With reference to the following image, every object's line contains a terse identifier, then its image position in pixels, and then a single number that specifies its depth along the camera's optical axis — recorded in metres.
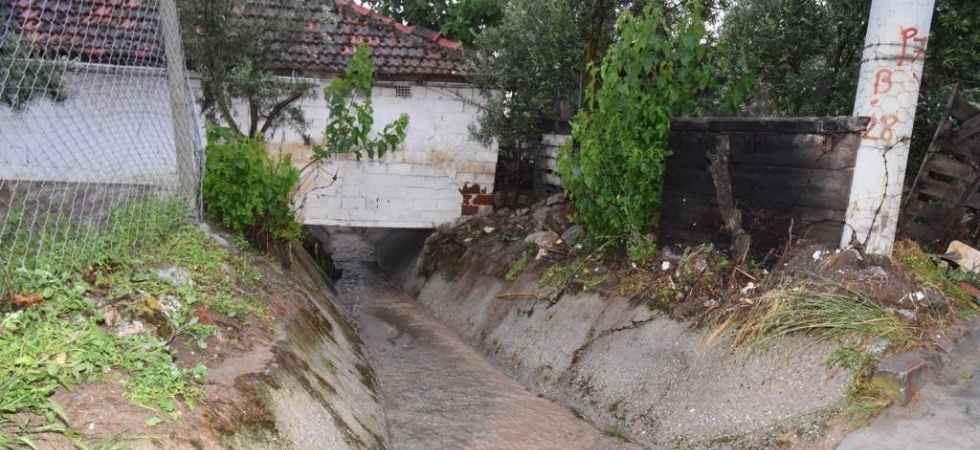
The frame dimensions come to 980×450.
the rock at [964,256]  5.64
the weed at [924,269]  5.26
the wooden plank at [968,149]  5.70
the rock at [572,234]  8.54
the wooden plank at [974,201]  5.81
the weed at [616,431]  5.54
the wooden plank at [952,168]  5.75
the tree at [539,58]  9.52
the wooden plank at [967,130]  5.59
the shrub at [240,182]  7.53
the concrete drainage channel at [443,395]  5.77
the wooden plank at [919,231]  5.95
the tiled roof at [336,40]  9.20
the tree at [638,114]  7.04
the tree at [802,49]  6.64
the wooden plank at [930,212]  5.91
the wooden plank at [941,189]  5.80
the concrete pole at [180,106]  6.69
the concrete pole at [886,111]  5.31
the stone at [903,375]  4.27
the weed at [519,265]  8.94
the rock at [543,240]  8.92
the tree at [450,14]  15.01
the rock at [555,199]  10.48
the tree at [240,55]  8.91
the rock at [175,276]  5.24
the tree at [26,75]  4.56
